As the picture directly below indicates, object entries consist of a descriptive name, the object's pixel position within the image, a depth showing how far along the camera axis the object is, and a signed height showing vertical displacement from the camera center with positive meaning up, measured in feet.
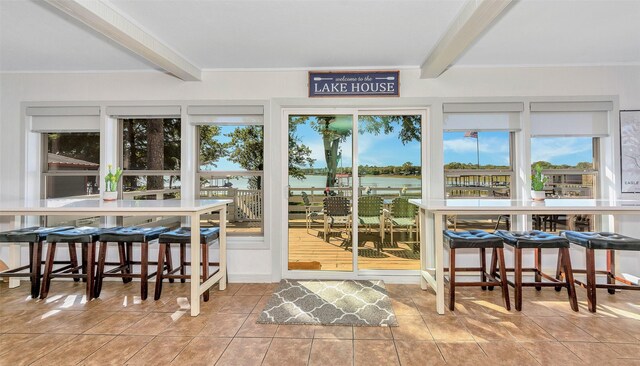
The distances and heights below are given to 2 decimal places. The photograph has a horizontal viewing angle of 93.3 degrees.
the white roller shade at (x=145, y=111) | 11.78 +2.90
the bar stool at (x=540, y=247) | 8.82 -2.14
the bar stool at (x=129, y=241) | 9.47 -1.75
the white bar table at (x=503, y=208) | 8.38 -0.71
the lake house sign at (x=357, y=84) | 11.41 +3.78
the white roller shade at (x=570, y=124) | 11.20 +2.20
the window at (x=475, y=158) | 11.69 +0.97
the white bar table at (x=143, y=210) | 8.32 -0.71
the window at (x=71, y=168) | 12.32 +0.72
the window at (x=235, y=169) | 12.21 +0.63
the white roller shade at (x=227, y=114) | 11.60 +2.71
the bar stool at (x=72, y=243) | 9.50 -2.10
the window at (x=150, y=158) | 12.28 +1.10
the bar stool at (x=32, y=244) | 9.52 -1.93
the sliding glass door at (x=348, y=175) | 11.95 +0.36
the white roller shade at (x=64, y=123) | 11.99 +2.48
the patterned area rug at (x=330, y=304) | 8.34 -3.73
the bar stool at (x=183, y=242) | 9.27 -1.77
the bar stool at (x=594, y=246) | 8.63 -1.82
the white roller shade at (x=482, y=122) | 11.32 +2.32
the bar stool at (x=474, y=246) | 8.84 -1.91
